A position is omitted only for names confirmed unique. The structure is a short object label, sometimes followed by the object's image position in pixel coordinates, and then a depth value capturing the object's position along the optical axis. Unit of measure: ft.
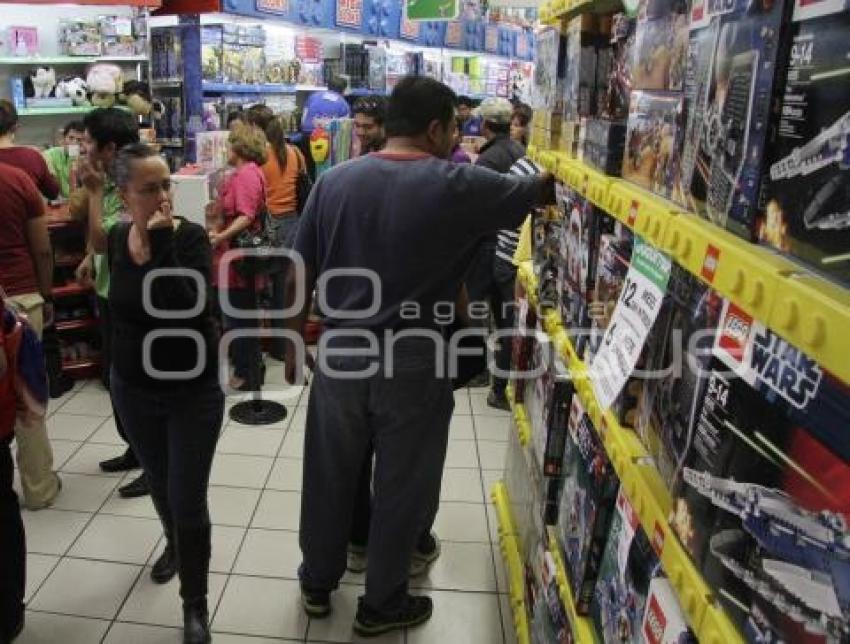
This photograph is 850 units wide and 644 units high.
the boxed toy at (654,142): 3.82
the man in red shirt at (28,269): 10.66
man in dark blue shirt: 6.97
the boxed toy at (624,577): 4.00
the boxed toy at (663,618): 3.31
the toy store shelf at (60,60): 17.59
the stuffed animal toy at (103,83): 18.08
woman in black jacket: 7.23
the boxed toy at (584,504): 4.91
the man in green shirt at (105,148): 9.10
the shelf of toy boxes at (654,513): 2.95
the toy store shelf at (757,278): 2.07
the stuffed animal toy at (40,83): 18.20
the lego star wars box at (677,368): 3.43
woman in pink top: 14.76
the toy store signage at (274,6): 20.83
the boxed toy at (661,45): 3.81
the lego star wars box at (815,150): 2.25
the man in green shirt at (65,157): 16.19
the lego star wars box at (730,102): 2.72
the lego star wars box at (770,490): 2.27
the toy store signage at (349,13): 24.85
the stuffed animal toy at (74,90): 18.60
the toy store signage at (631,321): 3.56
